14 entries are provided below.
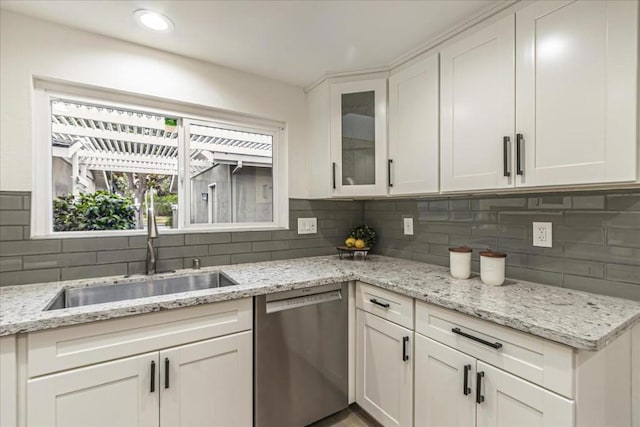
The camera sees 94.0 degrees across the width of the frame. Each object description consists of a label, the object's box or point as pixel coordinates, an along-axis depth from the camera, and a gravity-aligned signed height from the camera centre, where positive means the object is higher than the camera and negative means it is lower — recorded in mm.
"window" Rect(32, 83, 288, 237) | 1626 +272
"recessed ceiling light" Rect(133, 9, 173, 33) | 1448 +965
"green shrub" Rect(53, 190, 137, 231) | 1634 +2
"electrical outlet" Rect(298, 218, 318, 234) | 2328 -109
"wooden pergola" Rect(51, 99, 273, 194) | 1676 +439
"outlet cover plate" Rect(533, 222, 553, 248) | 1469 -119
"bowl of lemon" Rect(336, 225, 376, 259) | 2254 -243
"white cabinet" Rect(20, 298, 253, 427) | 1100 -659
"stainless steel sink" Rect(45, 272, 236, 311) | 1469 -423
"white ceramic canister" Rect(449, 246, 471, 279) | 1611 -282
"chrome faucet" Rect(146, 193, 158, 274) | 1686 -130
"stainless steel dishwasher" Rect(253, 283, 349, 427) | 1504 -776
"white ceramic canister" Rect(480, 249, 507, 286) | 1454 -284
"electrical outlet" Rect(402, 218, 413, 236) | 2201 -108
